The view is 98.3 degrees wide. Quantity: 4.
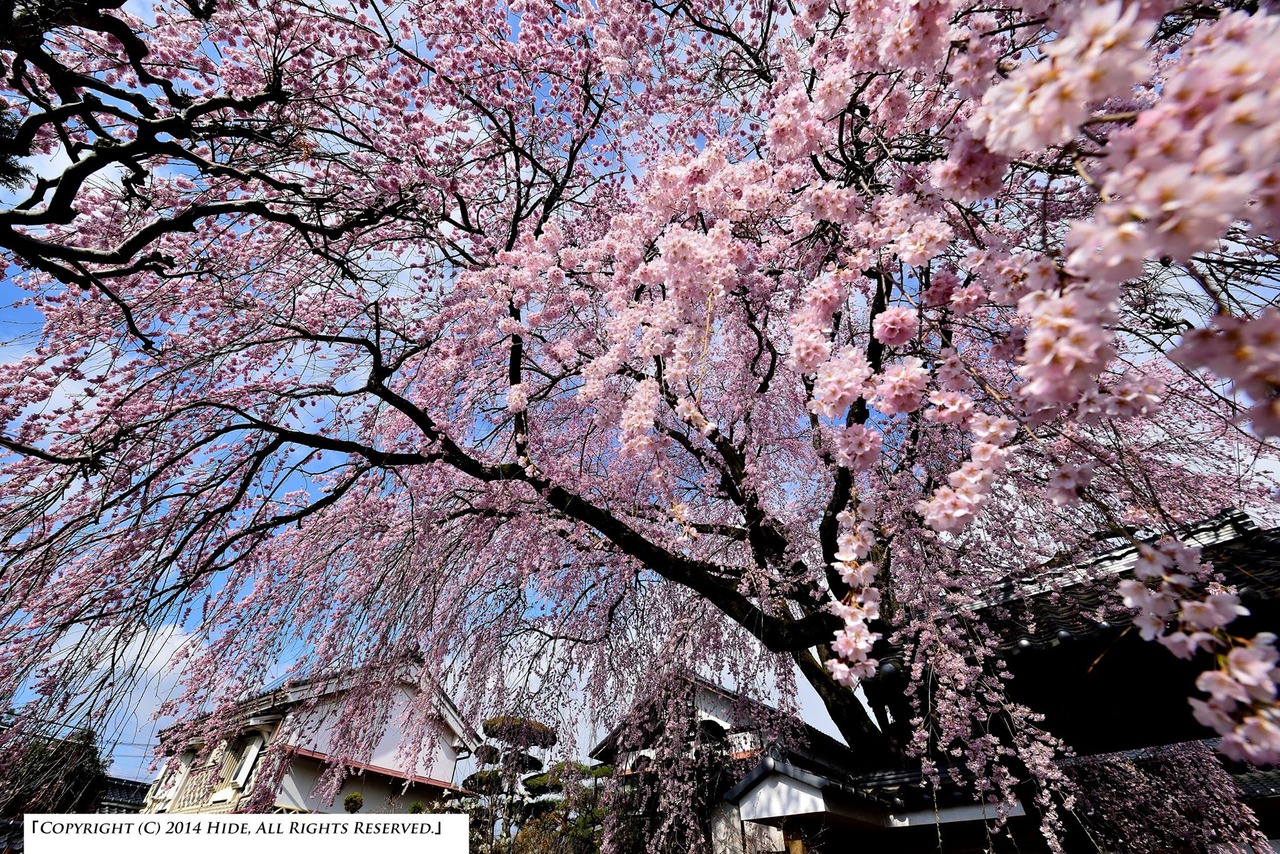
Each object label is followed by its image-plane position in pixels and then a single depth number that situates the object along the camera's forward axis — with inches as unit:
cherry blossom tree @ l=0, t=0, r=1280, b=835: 45.6
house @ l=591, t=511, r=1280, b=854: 142.8
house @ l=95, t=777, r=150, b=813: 548.9
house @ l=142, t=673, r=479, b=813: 215.5
